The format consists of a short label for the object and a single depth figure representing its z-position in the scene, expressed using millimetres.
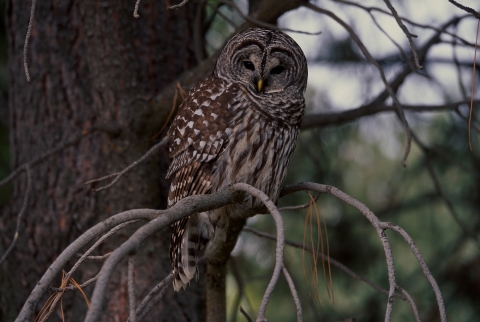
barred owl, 11105
